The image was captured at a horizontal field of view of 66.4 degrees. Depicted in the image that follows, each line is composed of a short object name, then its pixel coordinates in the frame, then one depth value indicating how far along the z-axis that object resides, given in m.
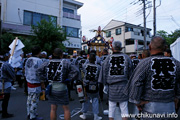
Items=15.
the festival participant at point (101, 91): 5.95
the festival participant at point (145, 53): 4.37
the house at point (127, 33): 27.36
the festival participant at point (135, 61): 6.23
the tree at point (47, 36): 12.70
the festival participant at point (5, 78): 4.00
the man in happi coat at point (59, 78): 3.12
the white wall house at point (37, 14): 14.62
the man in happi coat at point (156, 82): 1.90
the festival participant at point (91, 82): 3.87
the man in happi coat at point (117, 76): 3.05
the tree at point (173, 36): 25.76
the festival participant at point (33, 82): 3.79
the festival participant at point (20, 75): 8.39
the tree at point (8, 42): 11.15
